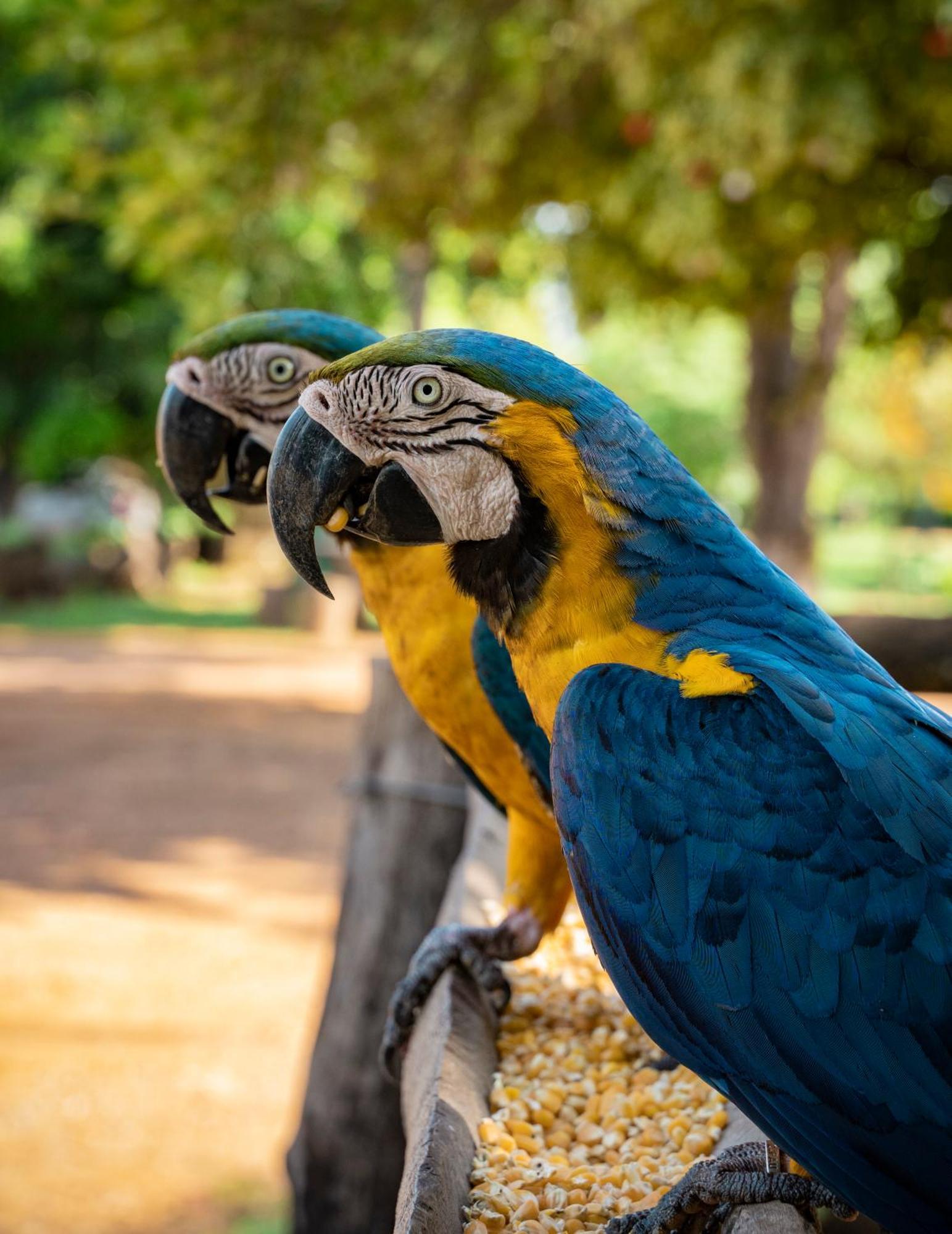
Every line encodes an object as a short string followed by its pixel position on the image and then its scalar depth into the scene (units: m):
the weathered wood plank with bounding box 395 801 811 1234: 0.66
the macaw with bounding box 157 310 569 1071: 0.83
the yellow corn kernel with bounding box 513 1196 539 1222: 0.69
